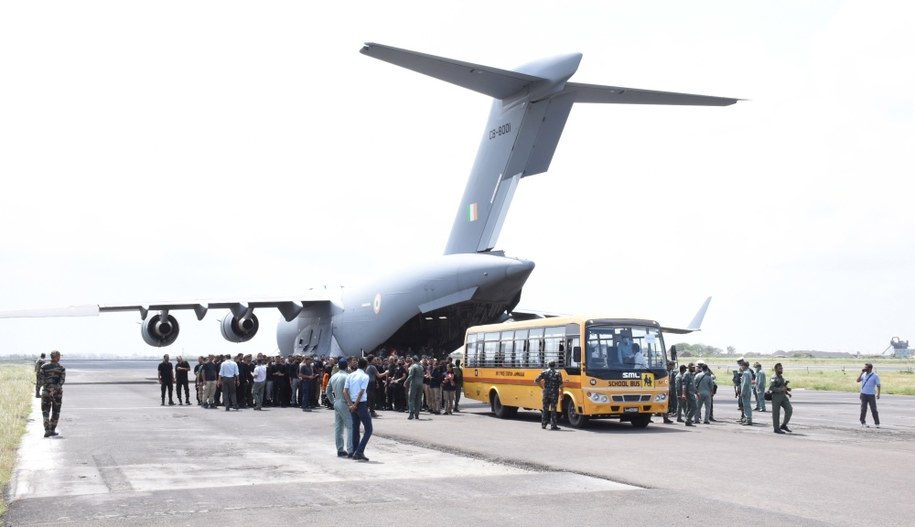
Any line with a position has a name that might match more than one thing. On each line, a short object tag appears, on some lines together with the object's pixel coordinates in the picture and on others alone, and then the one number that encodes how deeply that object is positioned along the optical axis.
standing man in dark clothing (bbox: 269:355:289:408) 28.80
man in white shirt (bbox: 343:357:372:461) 14.01
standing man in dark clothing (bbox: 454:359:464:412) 26.34
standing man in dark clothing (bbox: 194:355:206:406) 28.16
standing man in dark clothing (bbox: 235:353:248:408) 27.78
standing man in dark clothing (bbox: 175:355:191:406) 29.05
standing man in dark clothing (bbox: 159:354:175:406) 28.58
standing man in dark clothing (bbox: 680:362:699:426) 21.48
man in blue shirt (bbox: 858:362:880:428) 21.30
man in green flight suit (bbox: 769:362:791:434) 19.28
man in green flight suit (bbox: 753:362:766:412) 25.27
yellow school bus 19.42
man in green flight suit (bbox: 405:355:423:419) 23.41
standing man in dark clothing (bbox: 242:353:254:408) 27.94
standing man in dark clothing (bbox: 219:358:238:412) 26.62
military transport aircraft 26.56
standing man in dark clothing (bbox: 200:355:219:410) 27.48
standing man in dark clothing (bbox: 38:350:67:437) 17.86
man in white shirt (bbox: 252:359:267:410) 26.66
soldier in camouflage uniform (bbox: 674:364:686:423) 22.47
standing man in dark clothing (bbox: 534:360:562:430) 19.69
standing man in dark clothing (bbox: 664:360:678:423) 23.08
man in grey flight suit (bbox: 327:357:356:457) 14.42
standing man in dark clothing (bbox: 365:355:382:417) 22.62
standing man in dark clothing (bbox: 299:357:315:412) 26.56
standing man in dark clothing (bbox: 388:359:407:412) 26.53
